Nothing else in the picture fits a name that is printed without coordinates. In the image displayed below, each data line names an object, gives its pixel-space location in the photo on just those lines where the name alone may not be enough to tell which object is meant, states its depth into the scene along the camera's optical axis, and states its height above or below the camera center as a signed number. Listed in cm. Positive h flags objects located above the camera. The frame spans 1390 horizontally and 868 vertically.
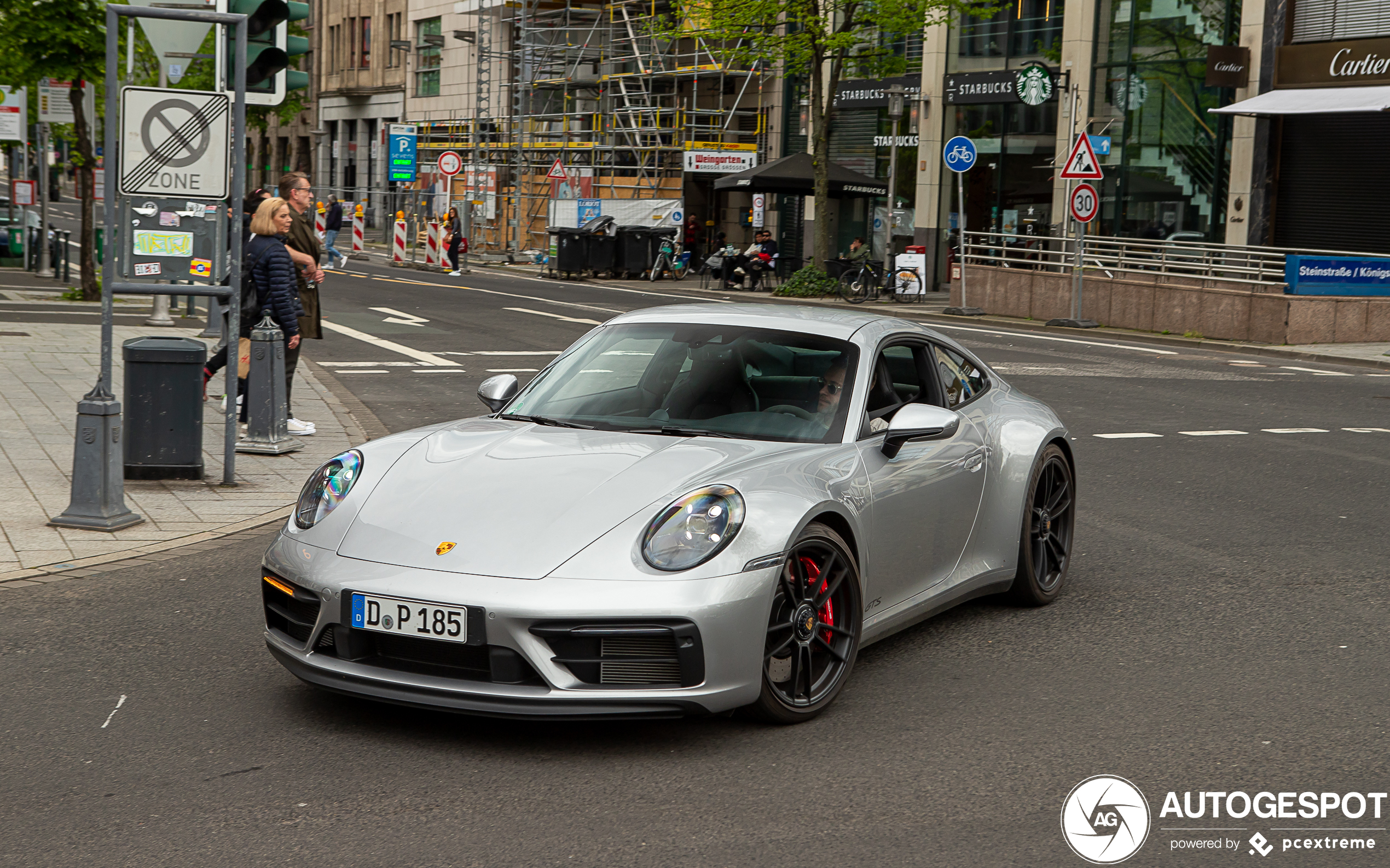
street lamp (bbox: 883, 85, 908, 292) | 3294 +250
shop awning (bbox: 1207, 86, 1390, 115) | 2628 +286
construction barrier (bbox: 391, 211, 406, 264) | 4231 -42
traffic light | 911 +105
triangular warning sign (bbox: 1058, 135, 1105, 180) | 2519 +152
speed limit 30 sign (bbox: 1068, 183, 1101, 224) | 2497 +83
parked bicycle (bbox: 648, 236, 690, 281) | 3994 -55
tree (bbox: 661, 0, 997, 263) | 3244 +462
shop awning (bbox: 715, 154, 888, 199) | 3503 +143
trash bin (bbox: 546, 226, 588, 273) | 3847 -35
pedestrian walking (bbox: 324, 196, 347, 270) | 3981 -2
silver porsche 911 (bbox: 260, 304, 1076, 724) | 440 -91
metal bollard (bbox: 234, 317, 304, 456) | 1015 -112
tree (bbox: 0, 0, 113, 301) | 2070 +236
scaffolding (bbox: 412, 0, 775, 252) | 4659 +425
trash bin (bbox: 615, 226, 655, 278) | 3928 -33
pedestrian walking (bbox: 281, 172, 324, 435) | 1152 -32
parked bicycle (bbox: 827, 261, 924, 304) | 3195 -77
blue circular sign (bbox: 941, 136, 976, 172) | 2803 +175
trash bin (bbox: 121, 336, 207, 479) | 875 -108
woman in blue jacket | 1055 -28
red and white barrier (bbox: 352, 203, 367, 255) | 4866 -19
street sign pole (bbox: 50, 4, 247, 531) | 761 -91
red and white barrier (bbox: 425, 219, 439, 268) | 4156 -38
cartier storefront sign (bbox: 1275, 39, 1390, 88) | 2738 +365
